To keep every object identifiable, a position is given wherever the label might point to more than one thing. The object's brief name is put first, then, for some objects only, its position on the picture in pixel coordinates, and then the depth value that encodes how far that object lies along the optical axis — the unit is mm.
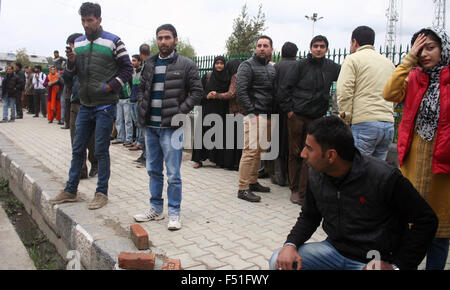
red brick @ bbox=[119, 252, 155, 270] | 2982
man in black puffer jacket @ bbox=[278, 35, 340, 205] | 4961
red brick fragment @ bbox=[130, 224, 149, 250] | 3425
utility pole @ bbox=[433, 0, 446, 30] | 33531
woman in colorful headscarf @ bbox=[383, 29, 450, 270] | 2682
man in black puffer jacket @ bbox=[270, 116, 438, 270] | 2086
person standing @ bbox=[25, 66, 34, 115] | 16578
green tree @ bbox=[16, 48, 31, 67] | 60844
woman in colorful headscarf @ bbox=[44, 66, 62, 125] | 13336
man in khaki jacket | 4008
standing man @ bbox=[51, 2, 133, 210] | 4590
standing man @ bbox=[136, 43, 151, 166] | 8133
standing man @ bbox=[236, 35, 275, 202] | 5258
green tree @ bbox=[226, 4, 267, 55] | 28875
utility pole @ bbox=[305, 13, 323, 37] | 32656
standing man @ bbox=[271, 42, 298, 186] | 5852
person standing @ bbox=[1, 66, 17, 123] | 13570
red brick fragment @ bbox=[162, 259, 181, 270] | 2973
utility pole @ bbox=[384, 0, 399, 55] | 41672
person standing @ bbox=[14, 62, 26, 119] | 13891
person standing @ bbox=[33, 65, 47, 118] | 15688
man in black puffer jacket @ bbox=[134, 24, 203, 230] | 4082
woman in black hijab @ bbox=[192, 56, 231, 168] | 7094
